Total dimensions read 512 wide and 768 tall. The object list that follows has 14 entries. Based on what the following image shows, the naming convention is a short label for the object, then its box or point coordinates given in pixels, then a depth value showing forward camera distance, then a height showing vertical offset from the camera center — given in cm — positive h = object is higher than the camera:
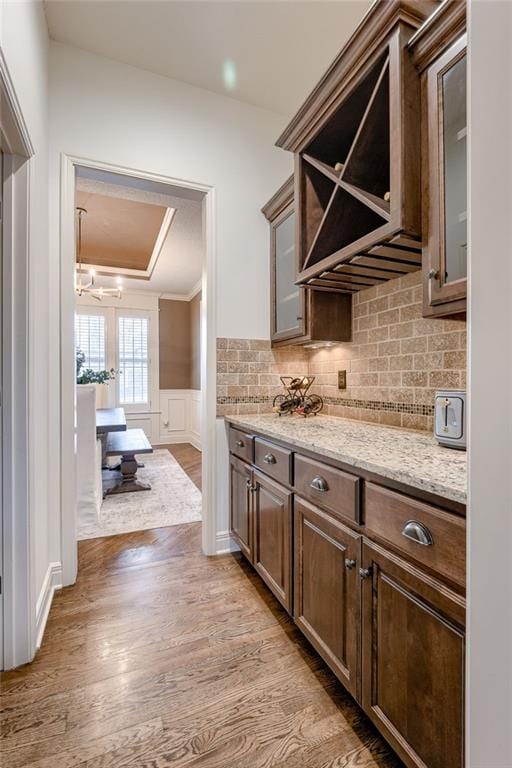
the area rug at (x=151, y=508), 286 -121
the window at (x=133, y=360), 645 +36
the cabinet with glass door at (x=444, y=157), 114 +76
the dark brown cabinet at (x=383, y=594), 83 -66
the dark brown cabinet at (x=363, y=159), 125 +102
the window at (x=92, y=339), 620 +71
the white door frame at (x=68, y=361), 204 +11
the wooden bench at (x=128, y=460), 366 -91
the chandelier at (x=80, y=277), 378 +130
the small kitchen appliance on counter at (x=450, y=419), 120 -14
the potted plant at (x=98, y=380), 414 -2
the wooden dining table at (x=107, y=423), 327 -44
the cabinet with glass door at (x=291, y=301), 214 +50
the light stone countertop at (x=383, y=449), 88 -25
